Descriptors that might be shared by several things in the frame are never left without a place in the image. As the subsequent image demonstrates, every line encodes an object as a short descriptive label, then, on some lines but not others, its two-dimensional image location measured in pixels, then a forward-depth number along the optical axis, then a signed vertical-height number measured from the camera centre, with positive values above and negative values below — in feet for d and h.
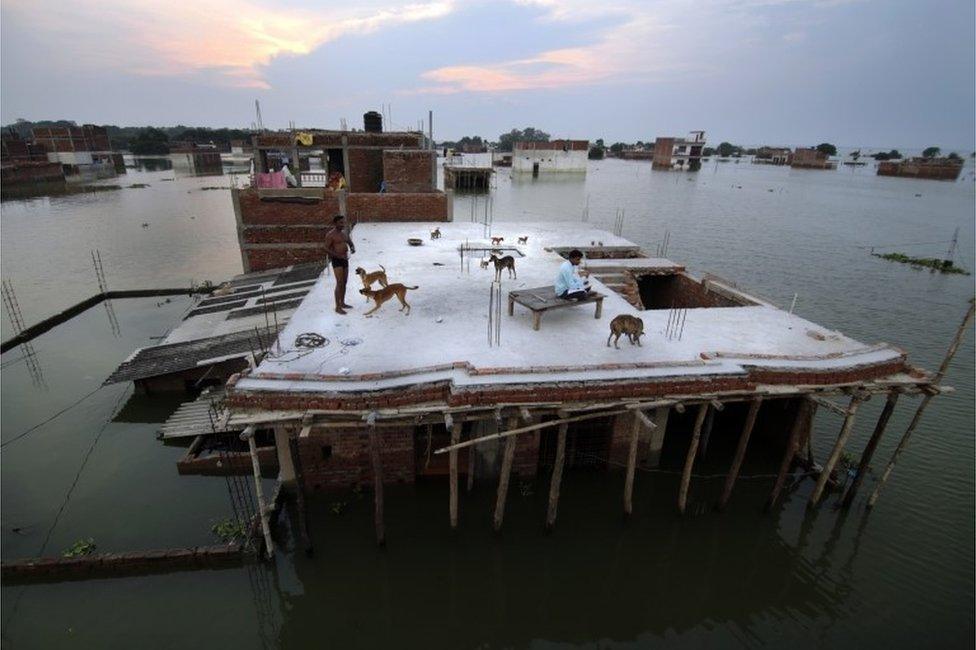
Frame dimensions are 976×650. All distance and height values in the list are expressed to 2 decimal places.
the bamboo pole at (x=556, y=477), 26.73 -18.40
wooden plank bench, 32.27 -10.11
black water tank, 94.94 +3.46
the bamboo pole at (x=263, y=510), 25.05 -20.68
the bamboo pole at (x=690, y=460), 28.14 -18.23
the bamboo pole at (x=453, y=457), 24.30 -16.31
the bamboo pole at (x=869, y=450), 30.35 -18.29
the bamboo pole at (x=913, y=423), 29.53 -15.79
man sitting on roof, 33.50 -9.05
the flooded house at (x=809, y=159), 404.77 -0.02
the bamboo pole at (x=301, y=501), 26.13 -19.59
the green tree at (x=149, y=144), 396.16 -10.57
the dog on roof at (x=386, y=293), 33.22 -10.06
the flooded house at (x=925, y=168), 293.23 -2.59
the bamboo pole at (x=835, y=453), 29.43 -17.76
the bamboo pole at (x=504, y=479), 26.09 -18.18
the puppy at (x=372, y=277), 35.22 -9.62
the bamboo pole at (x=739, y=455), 28.53 -17.98
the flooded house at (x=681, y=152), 362.94 +0.98
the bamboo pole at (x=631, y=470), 27.29 -18.63
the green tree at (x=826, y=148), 466.13 +11.57
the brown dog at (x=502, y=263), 41.29 -9.75
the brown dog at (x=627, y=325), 29.91 -10.37
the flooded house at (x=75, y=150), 227.61 -10.97
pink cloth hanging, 66.85 -5.98
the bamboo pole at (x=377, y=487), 25.39 -18.23
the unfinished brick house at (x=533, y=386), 25.14 -12.46
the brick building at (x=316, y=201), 65.41 -8.15
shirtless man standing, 32.50 -7.27
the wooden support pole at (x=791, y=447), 30.55 -17.59
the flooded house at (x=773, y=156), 466.70 +1.72
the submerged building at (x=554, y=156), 300.40 -4.51
